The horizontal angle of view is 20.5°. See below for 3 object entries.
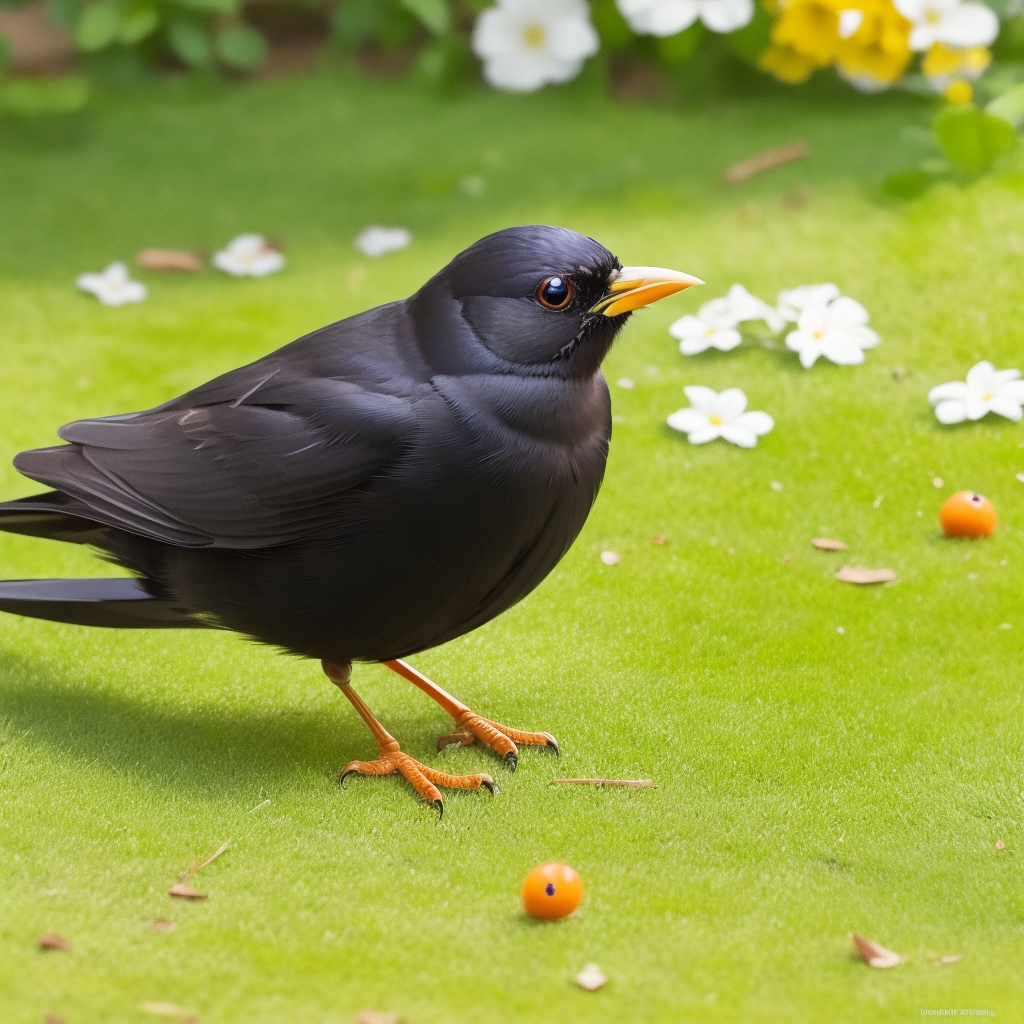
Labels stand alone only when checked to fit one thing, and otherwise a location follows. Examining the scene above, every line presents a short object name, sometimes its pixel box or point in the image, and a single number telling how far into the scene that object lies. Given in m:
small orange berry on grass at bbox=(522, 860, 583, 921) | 5.75
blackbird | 6.32
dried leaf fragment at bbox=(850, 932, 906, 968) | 5.53
